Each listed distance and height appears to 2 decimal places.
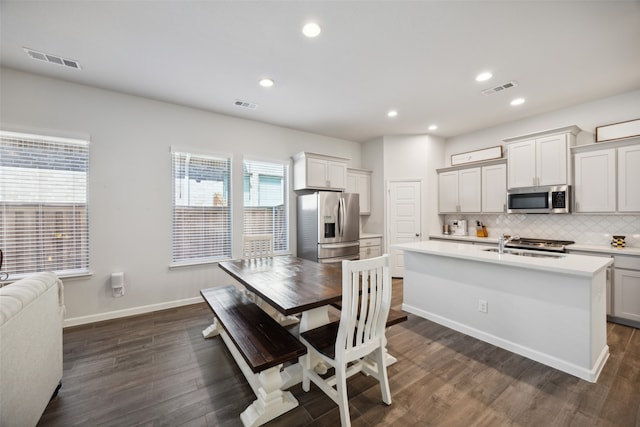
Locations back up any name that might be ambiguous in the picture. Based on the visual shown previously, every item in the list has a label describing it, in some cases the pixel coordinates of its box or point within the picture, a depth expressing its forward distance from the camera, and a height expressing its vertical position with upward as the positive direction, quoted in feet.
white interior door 16.78 -0.12
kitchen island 6.86 -2.82
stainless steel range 11.59 -1.54
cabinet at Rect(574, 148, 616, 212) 10.83 +1.40
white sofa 4.18 -2.58
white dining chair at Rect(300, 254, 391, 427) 5.18 -2.88
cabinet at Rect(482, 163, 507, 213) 14.25 +1.43
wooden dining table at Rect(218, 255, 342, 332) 5.85 -2.00
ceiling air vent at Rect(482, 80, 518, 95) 10.23 +5.26
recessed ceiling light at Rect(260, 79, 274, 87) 9.95 +5.25
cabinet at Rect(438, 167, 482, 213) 15.43 +1.43
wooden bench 5.39 -3.04
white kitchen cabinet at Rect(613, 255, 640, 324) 9.62 -2.93
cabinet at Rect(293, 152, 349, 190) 14.78 +2.54
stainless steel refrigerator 14.26 -0.75
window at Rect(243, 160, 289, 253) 14.20 +0.76
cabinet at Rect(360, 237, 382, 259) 16.75 -2.26
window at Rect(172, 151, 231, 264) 12.31 +0.31
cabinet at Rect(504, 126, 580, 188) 11.84 +2.74
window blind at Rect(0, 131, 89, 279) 9.17 +0.38
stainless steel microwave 11.87 +0.66
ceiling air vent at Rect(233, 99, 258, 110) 11.94 +5.27
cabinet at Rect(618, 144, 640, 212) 10.27 +1.40
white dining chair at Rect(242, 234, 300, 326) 11.03 -1.51
